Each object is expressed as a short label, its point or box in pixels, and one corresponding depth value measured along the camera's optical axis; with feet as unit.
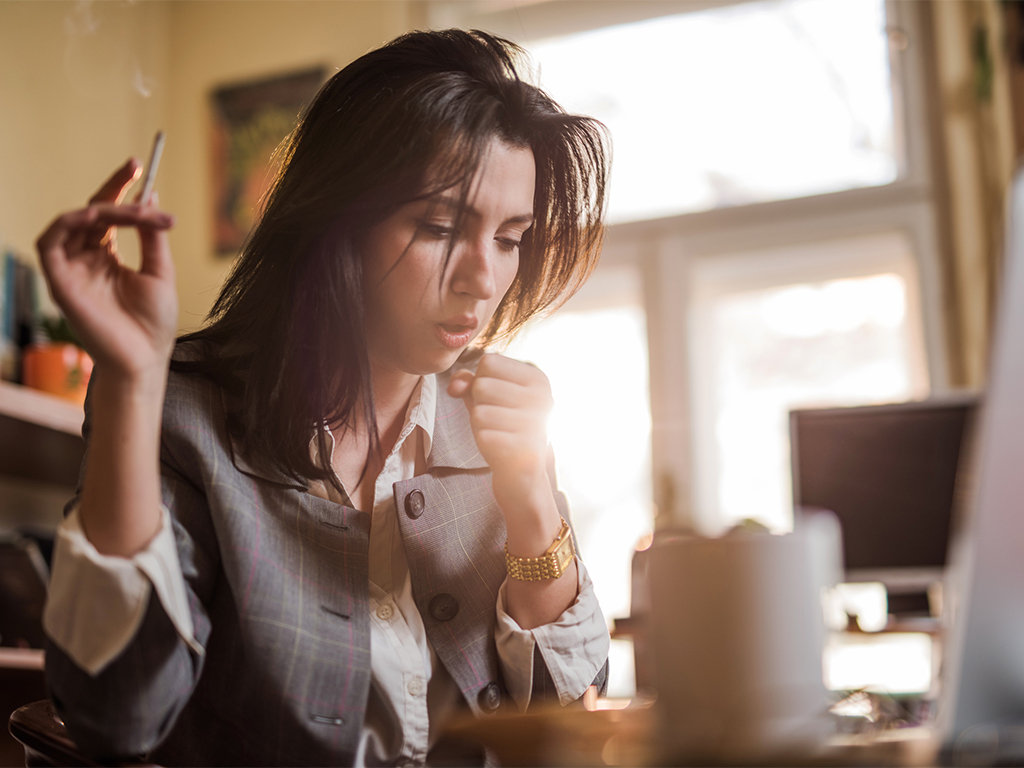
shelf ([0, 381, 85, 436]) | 4.99
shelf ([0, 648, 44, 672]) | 4.74
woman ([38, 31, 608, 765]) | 1.87
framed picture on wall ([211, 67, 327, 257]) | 8.93
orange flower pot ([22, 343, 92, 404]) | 5.52
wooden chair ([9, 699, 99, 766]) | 1.98
